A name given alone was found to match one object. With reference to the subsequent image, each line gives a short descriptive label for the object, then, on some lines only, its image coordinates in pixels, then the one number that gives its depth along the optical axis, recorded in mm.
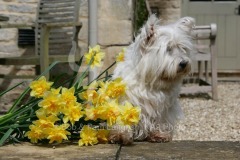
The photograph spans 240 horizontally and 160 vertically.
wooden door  10250
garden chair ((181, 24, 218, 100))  7418
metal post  5758
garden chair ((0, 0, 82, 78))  5672
